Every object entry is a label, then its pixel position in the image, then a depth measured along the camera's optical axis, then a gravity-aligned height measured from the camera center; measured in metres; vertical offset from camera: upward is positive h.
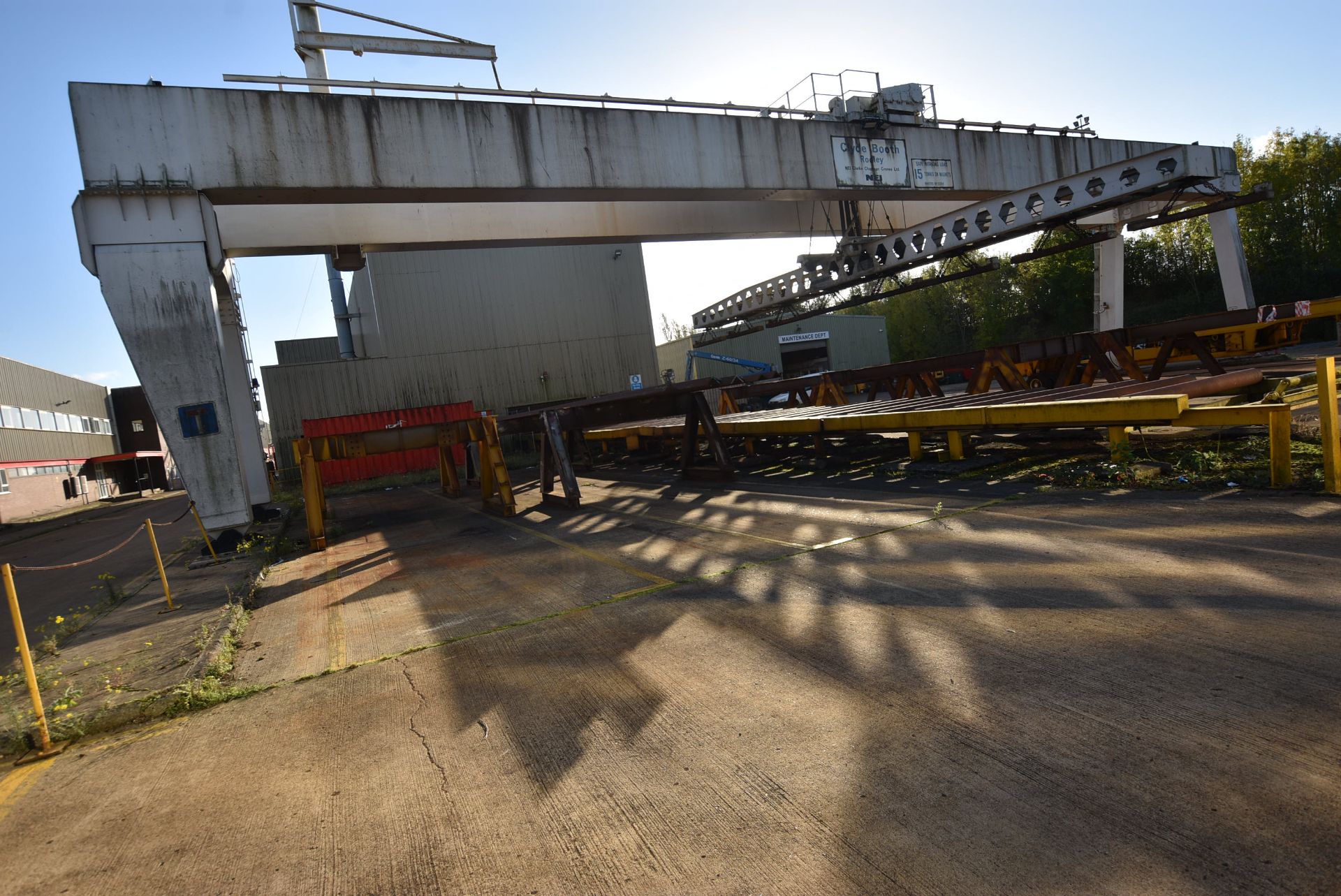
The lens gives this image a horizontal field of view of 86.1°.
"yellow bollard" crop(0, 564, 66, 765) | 4.07 -1.01
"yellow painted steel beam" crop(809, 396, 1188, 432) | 7.16 -0.56
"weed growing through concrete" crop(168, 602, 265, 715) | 4.52 -1.33
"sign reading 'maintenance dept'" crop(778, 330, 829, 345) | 43.45 +3.74
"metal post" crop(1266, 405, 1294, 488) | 6.26 -1.02
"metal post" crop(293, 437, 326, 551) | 10.67 -0.39
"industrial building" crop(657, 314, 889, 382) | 43.41 +3.31
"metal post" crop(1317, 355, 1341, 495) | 5.75 -0.86
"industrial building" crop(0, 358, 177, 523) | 31.39 +3.33
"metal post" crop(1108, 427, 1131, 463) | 8.18 -1.06
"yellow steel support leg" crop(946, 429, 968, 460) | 10.10 -0.95
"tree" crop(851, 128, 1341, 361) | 36.34 +4.83
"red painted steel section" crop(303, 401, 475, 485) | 24.67 +1.15
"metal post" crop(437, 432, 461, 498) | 16.75 -0.54
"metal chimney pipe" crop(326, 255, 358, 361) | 30.17 +6.52
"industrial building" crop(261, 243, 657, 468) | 25.53 +4.05
